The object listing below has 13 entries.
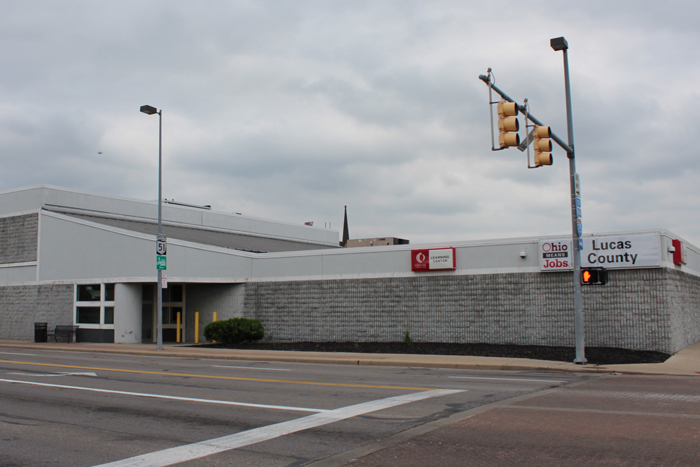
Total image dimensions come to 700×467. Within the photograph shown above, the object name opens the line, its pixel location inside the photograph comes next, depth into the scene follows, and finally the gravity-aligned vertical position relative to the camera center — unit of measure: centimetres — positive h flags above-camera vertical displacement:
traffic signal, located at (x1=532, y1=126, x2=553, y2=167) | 1443 +344
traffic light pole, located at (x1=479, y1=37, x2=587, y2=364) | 1684 +232
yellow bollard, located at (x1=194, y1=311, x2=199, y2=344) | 2897 -129
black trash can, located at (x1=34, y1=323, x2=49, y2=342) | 3011 -133
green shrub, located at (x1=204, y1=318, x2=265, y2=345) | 2577 -125
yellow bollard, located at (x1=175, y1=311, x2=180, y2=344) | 2965 -145
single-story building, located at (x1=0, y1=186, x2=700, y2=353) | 2092 +60
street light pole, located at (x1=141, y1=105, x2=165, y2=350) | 2450 +498
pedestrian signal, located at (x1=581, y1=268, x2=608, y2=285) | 1677 +44
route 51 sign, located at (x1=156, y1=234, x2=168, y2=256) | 2464 +223
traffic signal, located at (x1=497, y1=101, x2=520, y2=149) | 1312 +361
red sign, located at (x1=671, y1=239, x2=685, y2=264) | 2119 +135
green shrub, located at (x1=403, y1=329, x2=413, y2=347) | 2327 -161
